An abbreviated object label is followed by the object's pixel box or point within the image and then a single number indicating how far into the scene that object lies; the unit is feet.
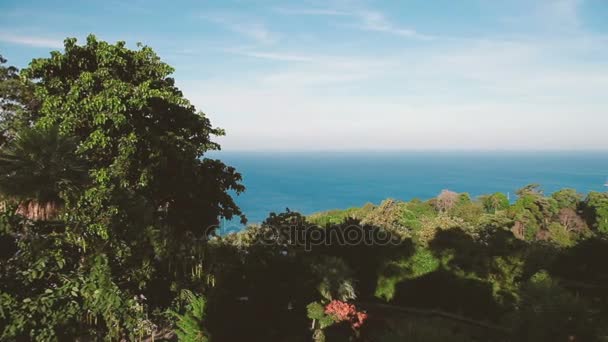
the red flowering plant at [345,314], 28.40
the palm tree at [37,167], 13.64
